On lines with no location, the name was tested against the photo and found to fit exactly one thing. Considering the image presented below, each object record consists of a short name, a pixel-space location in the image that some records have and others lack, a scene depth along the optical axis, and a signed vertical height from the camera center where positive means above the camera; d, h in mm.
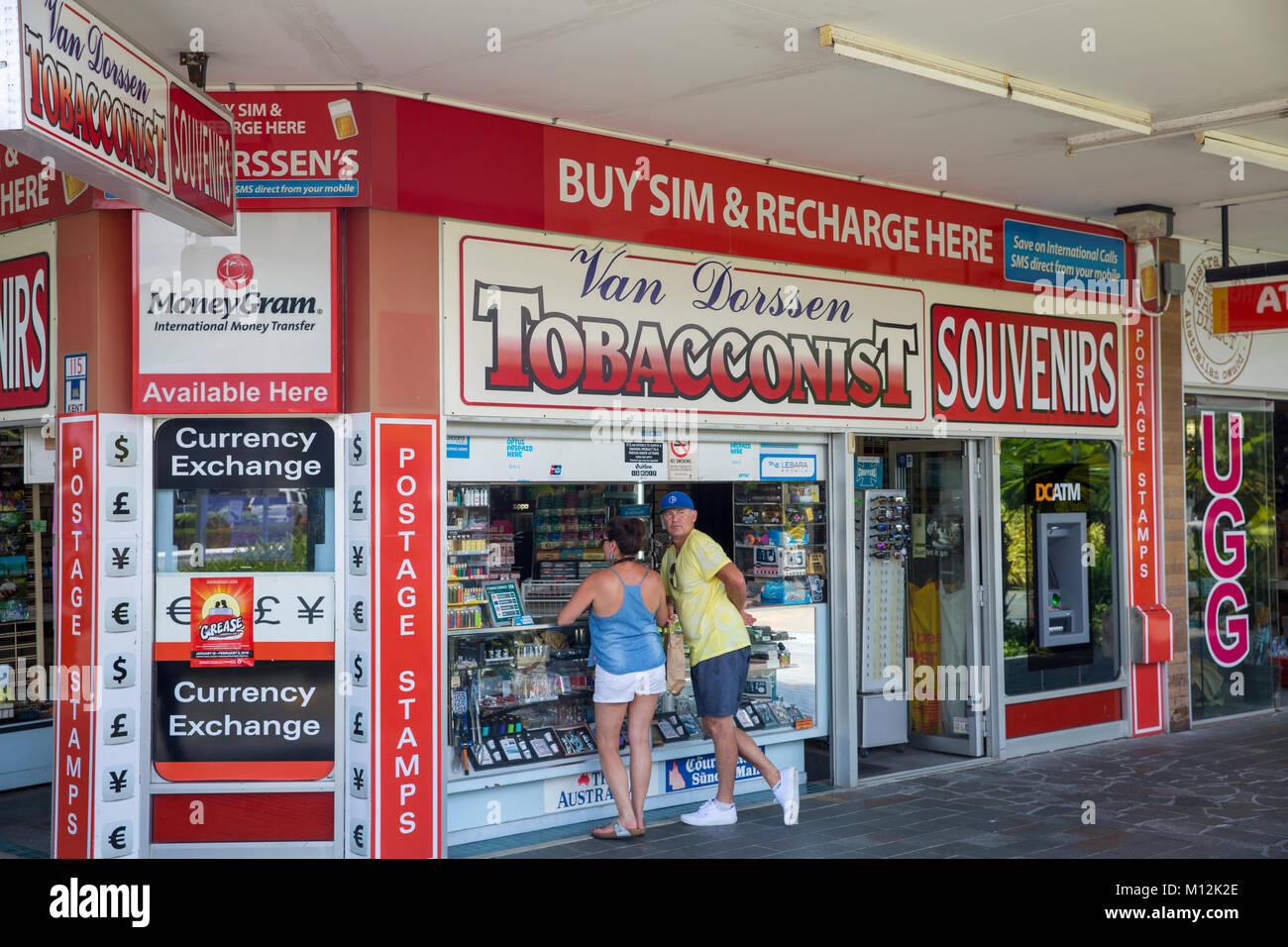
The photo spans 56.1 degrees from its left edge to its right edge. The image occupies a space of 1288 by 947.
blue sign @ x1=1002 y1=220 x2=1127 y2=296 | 8102 +1661
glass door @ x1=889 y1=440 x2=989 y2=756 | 8055 -691
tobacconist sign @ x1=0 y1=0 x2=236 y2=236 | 3494 +1313
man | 6266 -744
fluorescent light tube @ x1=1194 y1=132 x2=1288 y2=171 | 6633 +1935
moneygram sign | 5449 +857
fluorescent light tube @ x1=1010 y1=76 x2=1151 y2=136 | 5820 +1961
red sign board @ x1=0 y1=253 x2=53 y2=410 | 5730 +862
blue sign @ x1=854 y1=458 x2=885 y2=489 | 8125 +174
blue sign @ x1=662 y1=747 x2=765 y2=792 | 6625 -1514
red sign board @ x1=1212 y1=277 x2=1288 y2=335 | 8492 +1348
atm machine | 8398 -594
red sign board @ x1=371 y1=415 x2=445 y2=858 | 5441 -625
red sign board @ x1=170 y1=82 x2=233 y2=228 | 4551 +1389
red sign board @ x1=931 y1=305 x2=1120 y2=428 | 7734 +866
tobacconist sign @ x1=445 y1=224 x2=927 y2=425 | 5832 +902
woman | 5965 -771
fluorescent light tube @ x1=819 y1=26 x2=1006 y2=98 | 5160 +1962
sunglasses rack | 8047 -709
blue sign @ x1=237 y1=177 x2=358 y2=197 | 5438 +1435
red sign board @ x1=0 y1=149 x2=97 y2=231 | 5555 +1502
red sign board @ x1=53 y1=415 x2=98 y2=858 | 5355 -580
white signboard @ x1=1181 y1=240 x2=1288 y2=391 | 9180 +1151
